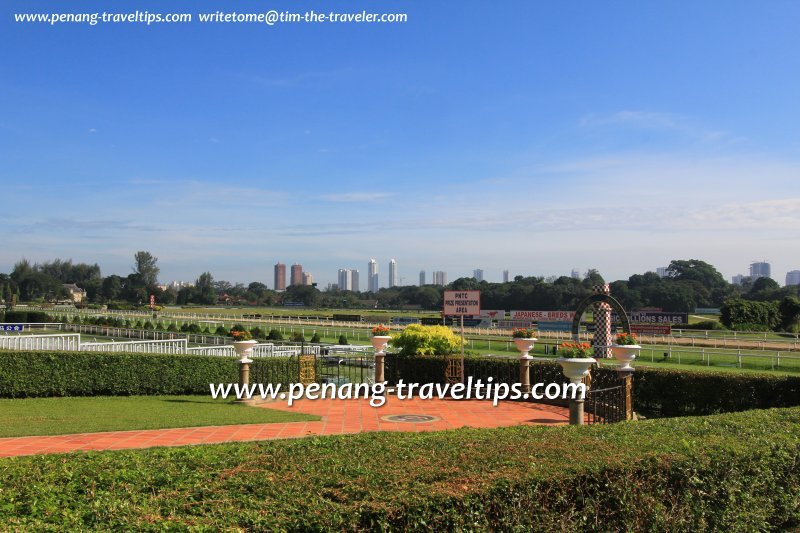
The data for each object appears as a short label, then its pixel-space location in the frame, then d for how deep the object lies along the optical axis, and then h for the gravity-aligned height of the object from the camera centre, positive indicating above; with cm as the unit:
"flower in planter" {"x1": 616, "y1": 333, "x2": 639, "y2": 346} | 1130 -82
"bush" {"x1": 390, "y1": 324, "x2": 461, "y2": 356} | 1662 -122
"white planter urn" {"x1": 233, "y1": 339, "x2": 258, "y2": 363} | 1293 -107
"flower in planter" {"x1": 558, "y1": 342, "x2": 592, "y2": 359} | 1025 -91
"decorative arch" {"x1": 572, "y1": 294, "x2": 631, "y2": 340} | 2188 -53
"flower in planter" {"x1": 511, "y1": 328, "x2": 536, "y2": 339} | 1438 -89
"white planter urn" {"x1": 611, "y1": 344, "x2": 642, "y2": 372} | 1100 -103
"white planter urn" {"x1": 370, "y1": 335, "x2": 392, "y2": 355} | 1547 -115
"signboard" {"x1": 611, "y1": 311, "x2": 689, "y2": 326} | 4369 -175
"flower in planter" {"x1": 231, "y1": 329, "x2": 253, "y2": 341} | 1328 -82
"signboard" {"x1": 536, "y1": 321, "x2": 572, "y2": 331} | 4241 -215
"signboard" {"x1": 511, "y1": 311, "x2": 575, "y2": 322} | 4145 -149
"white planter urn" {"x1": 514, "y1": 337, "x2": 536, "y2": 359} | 1410 -112
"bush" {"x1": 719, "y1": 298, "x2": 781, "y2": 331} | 4418 -159
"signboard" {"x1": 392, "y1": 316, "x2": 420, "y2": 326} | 4877 -203
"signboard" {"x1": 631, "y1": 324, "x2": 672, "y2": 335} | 3520 -204
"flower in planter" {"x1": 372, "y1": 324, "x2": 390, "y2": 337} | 1566 -89
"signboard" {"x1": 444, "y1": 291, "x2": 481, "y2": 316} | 1492 -23
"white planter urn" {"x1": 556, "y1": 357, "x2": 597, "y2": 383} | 985 -112
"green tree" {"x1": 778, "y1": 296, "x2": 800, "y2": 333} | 4509 -156
